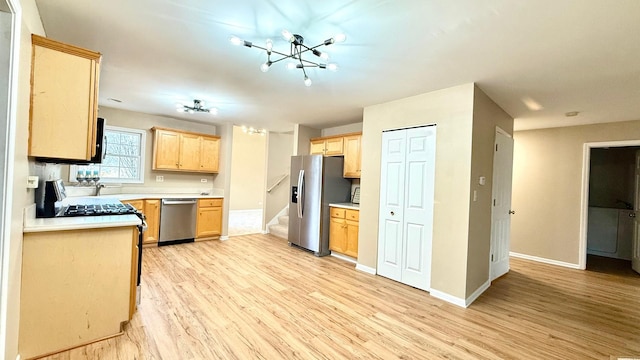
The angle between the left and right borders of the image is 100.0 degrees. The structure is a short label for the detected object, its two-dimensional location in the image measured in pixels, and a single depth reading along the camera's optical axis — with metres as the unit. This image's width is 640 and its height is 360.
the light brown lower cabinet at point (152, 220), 4.62
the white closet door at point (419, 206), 3.23
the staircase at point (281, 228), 5.85
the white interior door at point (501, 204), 3.60
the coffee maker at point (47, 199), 2.22
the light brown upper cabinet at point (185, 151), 5.05
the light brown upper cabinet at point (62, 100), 1.83
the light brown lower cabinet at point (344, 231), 4.29
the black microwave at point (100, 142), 2.75
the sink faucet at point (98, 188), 4.46
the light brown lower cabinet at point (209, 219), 5.21
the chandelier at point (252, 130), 6.11
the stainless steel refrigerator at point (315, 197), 4.68
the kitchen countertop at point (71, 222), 1.82
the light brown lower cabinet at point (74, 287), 1.81
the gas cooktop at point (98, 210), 2.41
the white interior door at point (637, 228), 4.29
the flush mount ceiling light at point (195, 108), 4.01
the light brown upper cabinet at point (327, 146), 4.93
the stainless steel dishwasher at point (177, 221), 4.79
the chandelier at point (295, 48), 1.87
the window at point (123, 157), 4.78
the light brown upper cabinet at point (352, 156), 4.60
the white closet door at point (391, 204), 3.54
